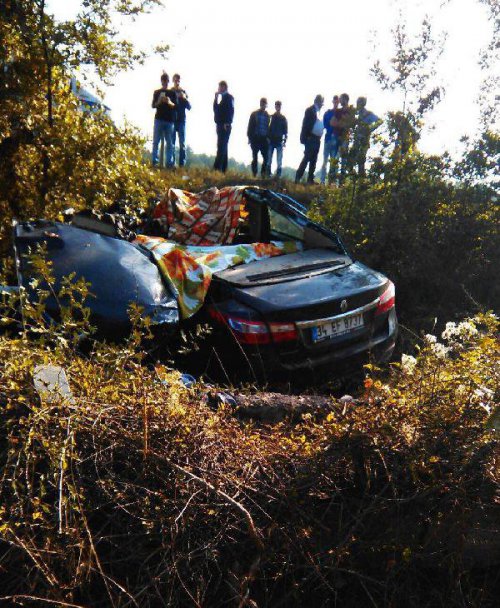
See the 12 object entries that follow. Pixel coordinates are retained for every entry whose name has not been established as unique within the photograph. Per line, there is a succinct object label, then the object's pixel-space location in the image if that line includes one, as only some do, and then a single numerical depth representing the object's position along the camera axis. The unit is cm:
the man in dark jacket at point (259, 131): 1280
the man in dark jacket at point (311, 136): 1259
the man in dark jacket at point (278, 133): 1294
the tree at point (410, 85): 711
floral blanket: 411
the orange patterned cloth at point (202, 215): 584
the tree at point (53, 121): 504
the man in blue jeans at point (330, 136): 1272
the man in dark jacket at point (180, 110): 1202
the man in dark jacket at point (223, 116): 1225
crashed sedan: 383
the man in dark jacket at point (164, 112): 1161
